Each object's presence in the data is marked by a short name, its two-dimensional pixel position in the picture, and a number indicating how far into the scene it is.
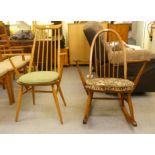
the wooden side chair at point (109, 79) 1.98
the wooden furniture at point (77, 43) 4.45
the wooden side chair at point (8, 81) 2.46
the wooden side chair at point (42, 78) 2.05
